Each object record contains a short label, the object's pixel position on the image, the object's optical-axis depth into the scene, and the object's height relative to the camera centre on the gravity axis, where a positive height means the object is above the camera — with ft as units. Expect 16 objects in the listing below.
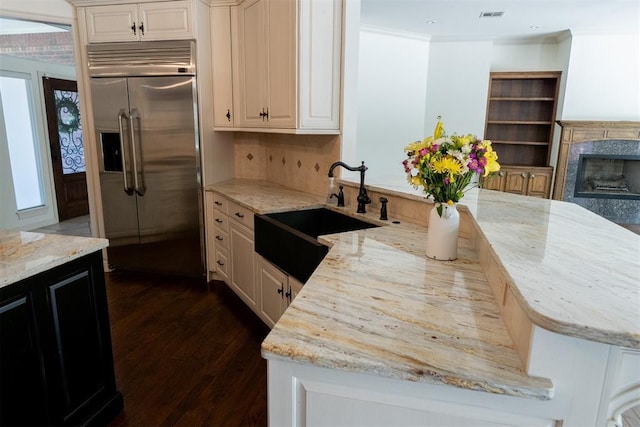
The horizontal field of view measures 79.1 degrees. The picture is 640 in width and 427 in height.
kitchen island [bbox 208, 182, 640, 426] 2.83 -1.78
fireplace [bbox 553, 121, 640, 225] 17.83 -1.47
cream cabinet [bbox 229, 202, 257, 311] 9.50 -3.12
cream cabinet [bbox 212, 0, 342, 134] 8.65 +1.63
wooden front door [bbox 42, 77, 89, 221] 18.39 -0.84
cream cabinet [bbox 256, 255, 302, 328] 7.70 -3.28
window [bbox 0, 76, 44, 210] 16.76 -0.50
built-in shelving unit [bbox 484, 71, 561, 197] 19.04 +0.64
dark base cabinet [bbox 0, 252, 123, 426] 4.70 -2.94
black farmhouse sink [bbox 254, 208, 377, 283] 6.85 -2.09
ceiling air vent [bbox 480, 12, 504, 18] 14.66 +4.54
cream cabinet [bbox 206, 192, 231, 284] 11.13 -3.12
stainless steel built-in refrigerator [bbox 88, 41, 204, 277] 10.94 -0.68
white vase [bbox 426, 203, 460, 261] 5.28 -1.34
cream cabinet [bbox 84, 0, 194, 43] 10.65 +2.98
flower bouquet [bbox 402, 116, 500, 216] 4.82 -0.35
